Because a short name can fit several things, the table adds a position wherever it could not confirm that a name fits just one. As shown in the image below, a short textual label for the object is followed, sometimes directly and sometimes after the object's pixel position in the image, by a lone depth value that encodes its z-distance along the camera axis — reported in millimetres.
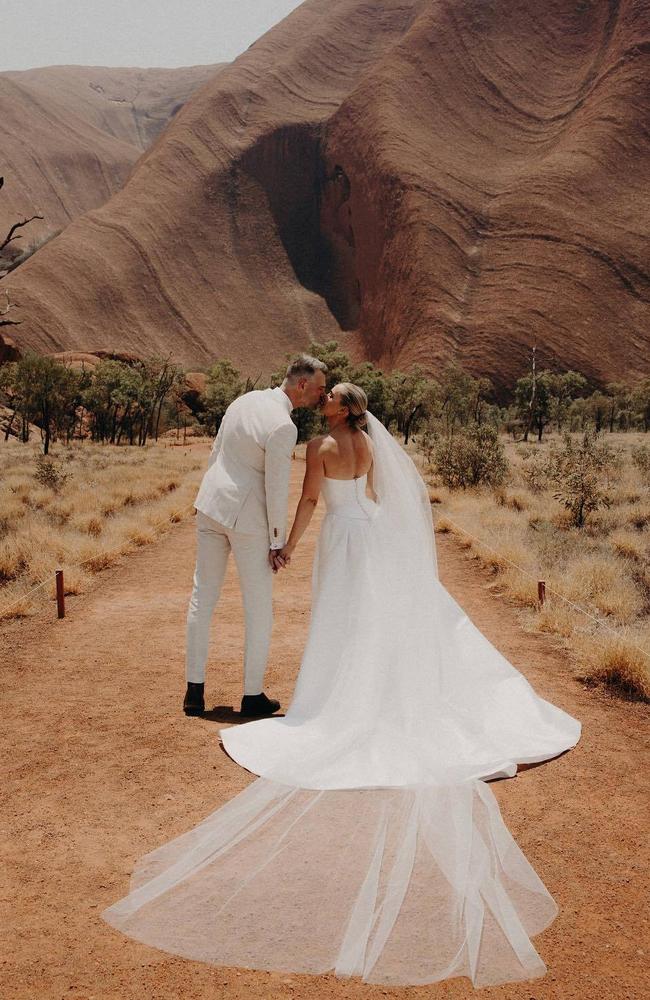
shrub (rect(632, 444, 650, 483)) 19744
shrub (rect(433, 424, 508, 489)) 18438
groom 4887
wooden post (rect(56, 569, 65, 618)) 7914
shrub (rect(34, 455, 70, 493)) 18531
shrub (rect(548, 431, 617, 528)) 13805
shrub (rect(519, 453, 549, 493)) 18047
